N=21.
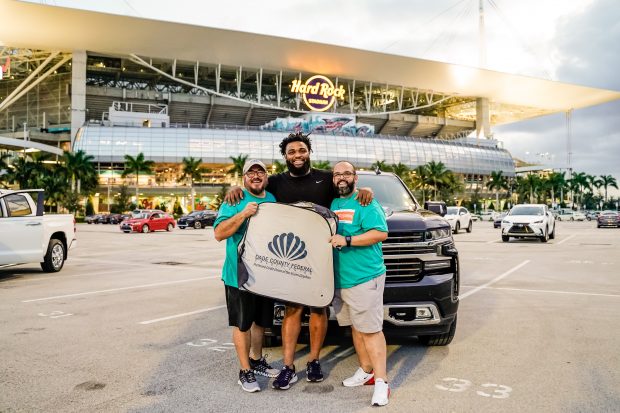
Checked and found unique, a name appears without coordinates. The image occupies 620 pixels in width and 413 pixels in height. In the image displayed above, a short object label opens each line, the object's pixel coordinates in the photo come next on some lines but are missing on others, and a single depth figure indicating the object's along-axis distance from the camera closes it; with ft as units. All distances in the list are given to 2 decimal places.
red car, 116.47
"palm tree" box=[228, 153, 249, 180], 266.16
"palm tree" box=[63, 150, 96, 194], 242.78
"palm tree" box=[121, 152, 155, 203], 254.68
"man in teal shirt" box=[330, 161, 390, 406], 13.57
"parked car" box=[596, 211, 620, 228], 139.03
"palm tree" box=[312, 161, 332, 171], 269.15
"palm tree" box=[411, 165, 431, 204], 310.65
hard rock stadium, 268.82
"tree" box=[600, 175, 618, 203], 565.94
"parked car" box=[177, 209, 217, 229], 136.87
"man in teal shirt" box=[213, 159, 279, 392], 13.93
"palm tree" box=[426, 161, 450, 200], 306.76
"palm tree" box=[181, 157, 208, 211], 266.98
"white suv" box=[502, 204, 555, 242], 76.33
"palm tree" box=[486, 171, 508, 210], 369.71
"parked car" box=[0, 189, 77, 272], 37.78
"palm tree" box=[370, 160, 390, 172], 289.08
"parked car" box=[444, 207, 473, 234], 104.68
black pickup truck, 16.14
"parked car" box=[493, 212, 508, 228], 141.62
